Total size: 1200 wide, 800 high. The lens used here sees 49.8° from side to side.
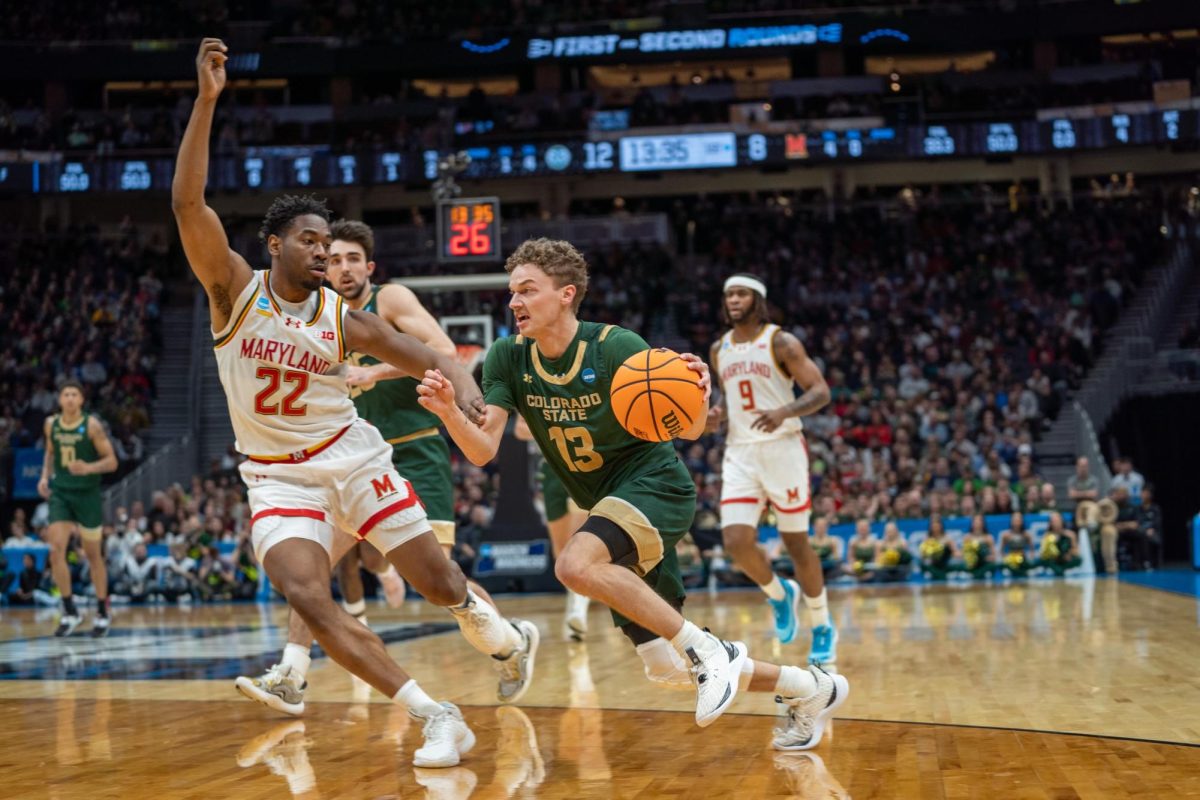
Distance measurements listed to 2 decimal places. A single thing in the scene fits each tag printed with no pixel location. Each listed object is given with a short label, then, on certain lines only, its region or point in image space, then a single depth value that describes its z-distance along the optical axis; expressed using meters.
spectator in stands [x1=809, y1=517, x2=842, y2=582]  17.14
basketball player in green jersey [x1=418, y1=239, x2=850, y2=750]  4.90
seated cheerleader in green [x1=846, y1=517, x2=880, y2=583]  17.45
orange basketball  4.97
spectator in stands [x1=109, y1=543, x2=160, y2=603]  18.94
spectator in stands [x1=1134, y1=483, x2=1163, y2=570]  18.12
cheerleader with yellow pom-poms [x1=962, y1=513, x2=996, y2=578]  17.27
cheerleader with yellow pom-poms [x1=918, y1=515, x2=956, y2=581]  17.36
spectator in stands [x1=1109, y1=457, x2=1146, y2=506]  18.75
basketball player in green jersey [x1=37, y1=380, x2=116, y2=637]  11.88
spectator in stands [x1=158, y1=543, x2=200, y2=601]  18.75
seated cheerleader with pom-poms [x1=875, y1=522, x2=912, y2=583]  17.34
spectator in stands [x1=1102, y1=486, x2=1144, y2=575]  18.11
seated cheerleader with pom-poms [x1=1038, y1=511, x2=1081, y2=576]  17.30
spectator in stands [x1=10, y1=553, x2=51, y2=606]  18.69
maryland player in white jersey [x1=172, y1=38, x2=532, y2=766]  5.20
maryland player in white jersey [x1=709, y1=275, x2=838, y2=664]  8.59
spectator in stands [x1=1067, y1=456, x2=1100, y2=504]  18.41
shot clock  16.94
